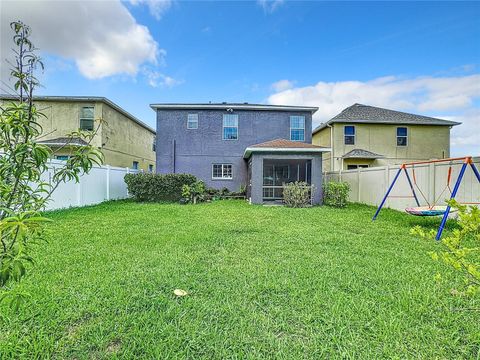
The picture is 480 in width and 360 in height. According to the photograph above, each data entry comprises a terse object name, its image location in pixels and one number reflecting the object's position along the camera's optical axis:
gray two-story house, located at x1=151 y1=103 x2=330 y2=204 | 17.03
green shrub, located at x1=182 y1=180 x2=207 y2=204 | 13.40
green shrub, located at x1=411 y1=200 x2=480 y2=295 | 1.84
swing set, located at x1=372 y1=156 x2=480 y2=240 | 6.02
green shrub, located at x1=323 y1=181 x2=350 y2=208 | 12.24
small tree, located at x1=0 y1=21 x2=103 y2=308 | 1.31
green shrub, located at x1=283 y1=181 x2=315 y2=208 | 12.31
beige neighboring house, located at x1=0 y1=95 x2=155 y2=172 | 16.20
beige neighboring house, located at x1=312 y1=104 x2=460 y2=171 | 18.47
